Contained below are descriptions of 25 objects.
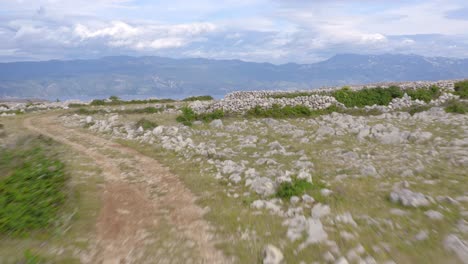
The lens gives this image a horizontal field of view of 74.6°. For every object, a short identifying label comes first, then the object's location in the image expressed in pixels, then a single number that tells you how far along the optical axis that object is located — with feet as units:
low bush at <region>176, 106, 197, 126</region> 76.99
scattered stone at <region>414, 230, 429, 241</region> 20.50
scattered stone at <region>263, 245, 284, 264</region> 19.04
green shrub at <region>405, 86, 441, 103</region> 88.74
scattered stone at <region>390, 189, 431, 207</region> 25.17
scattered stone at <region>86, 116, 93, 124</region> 79.38
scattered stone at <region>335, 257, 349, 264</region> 18.07
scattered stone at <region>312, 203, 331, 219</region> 24.88
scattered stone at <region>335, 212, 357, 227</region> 23.34
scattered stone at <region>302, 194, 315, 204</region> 27.58
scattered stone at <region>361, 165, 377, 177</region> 33.30
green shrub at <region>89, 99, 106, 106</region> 140.31
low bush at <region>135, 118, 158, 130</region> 67.56
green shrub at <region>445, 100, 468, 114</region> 66.02
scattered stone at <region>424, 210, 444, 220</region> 22.84
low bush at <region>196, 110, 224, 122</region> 77.88
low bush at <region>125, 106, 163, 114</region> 101.65
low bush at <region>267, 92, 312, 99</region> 99.93
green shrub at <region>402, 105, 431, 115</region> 71.09
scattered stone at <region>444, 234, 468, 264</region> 18.11
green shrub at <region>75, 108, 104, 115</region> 104.31
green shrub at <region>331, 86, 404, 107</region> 87.76
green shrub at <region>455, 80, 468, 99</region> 89.45
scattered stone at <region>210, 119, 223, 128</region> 69.11
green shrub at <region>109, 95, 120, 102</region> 151.53
